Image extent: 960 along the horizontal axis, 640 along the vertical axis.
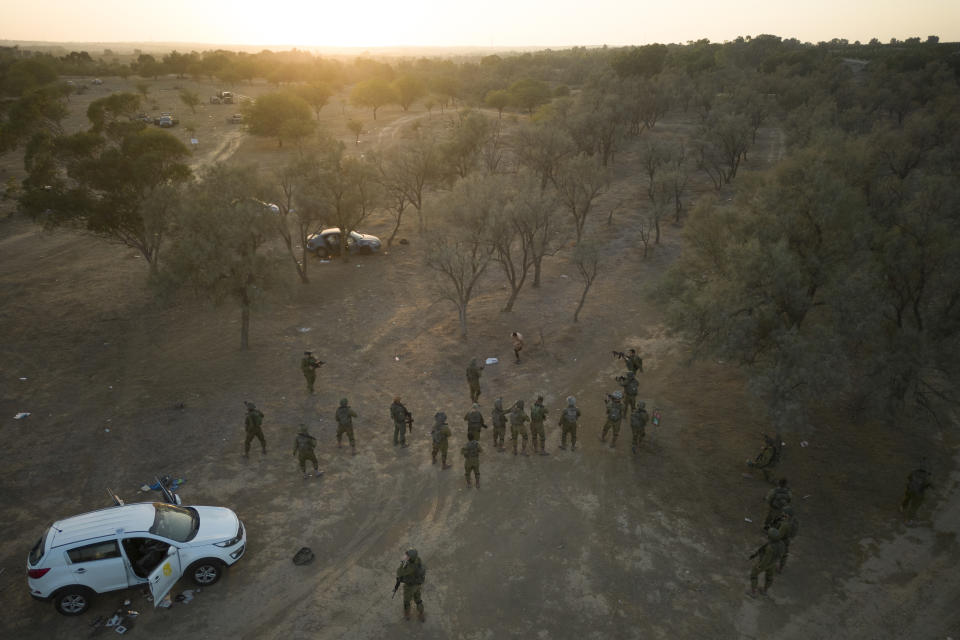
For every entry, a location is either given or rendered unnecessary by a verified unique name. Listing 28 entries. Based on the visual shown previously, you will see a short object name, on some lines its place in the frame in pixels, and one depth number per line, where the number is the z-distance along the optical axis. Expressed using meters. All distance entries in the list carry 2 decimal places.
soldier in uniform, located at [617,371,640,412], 15.93
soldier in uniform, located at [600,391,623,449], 14.35
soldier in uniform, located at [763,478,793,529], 11.40
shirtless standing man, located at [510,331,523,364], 19.20
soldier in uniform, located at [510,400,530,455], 13.82
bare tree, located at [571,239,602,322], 21.61
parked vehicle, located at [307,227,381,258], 28.91
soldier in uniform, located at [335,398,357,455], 13.81
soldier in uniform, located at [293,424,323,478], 12.79
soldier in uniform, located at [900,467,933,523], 11.76
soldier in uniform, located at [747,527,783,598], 9.90
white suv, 9.16
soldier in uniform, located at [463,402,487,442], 13.41
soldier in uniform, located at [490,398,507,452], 14.20
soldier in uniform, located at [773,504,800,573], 10.08
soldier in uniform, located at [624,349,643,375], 17.25
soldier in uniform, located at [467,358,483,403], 16.64
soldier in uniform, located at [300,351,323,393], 16.50
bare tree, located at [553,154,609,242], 28.86
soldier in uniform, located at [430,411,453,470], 13.35
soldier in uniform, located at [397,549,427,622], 9.09
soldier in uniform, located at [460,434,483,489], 12.69
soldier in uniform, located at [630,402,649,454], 14.09
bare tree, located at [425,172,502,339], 20.52
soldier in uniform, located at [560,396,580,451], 14.01
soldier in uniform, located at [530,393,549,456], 13.99
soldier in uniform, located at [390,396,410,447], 14.21
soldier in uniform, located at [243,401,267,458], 13.41
